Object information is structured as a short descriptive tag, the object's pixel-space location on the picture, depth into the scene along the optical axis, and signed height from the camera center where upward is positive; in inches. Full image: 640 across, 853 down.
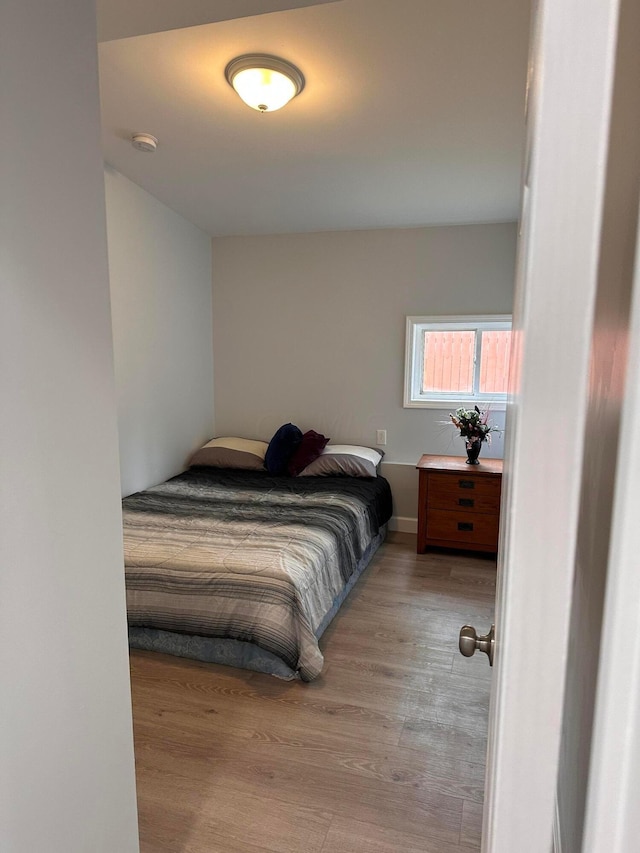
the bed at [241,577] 83.0 -37.7
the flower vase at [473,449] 140.1 -22.5
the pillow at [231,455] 159.6 -28.6
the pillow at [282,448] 155.1 -25.4
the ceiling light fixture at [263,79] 75.9 +44.7
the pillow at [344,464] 149.2 -29.0
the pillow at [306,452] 153.6 -26.1
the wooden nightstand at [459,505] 133.8 -37.1
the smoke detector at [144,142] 100.2 +45.3
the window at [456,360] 150.4 +2.6
